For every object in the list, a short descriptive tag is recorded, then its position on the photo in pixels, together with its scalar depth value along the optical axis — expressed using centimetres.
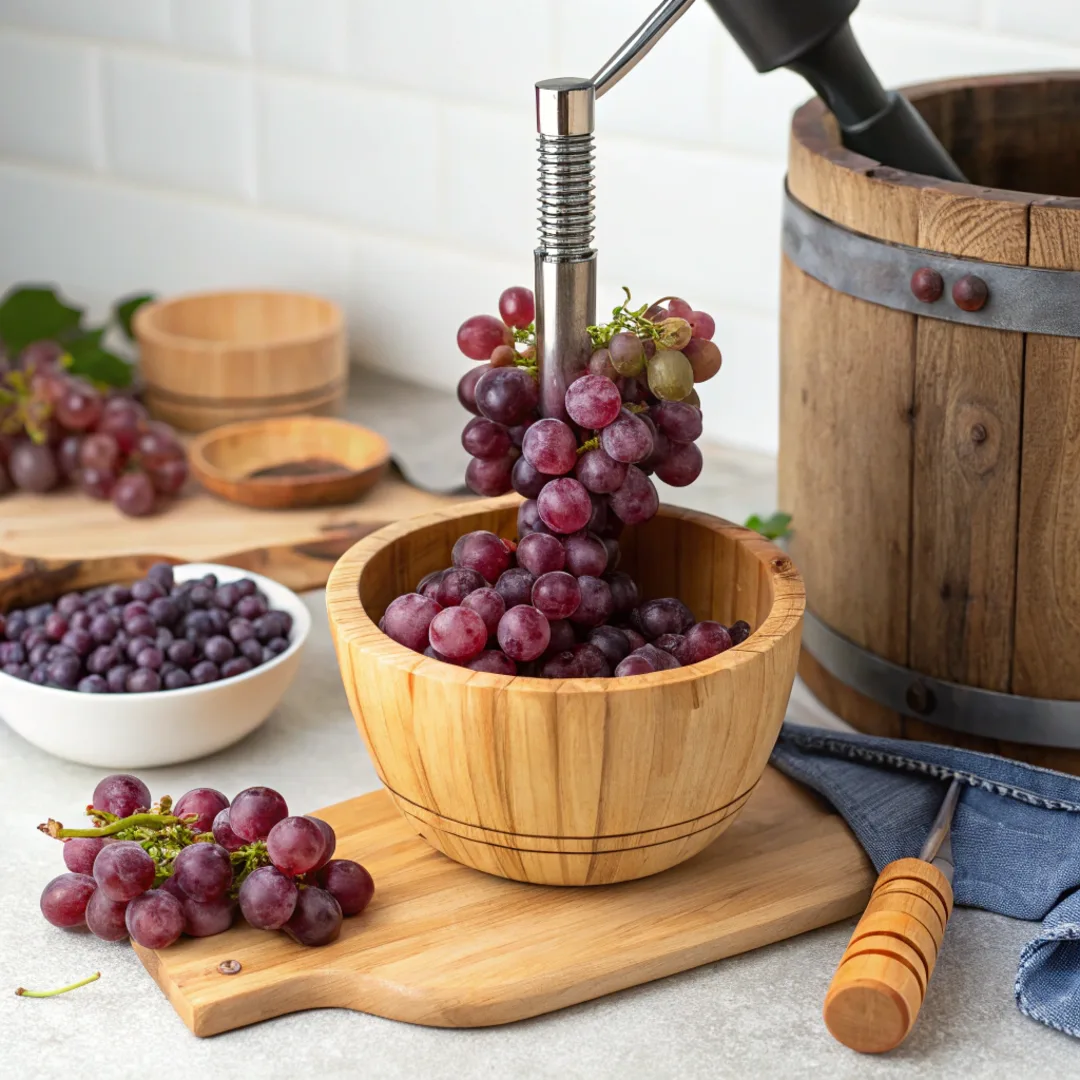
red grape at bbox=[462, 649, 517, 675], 109
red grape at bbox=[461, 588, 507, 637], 109
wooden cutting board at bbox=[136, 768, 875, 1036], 108
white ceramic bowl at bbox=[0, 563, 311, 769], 123
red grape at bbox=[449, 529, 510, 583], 113
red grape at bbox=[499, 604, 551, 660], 109
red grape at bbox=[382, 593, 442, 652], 110
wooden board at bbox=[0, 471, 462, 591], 147
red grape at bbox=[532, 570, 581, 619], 110
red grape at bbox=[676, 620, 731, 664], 111
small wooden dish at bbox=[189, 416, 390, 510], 154
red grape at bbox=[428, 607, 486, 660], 108
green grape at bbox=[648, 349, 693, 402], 111
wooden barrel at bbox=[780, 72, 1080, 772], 116
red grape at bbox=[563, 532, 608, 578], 112
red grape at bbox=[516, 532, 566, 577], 111
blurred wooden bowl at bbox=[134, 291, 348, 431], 167
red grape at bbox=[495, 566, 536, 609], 111
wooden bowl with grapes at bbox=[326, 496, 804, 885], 106
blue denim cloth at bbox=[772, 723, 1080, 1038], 115
